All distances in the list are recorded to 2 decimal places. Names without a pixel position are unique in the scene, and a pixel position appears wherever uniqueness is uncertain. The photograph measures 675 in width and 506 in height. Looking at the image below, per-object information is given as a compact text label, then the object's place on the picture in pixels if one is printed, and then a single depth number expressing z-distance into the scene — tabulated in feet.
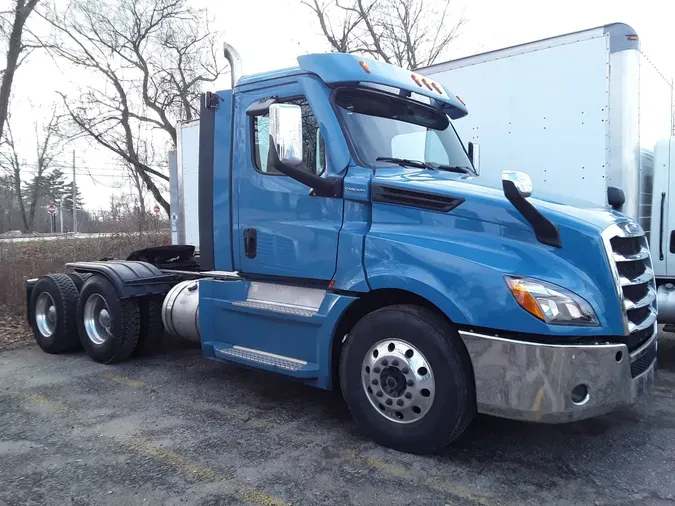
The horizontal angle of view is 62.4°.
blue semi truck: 10.75
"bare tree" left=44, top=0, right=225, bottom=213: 68.59
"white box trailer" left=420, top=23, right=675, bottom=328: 17.75
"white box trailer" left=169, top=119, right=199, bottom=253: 28.22
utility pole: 133.03
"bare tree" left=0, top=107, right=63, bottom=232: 127.65
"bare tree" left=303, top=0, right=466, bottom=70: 77.97
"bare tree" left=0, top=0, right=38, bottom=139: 43.11
